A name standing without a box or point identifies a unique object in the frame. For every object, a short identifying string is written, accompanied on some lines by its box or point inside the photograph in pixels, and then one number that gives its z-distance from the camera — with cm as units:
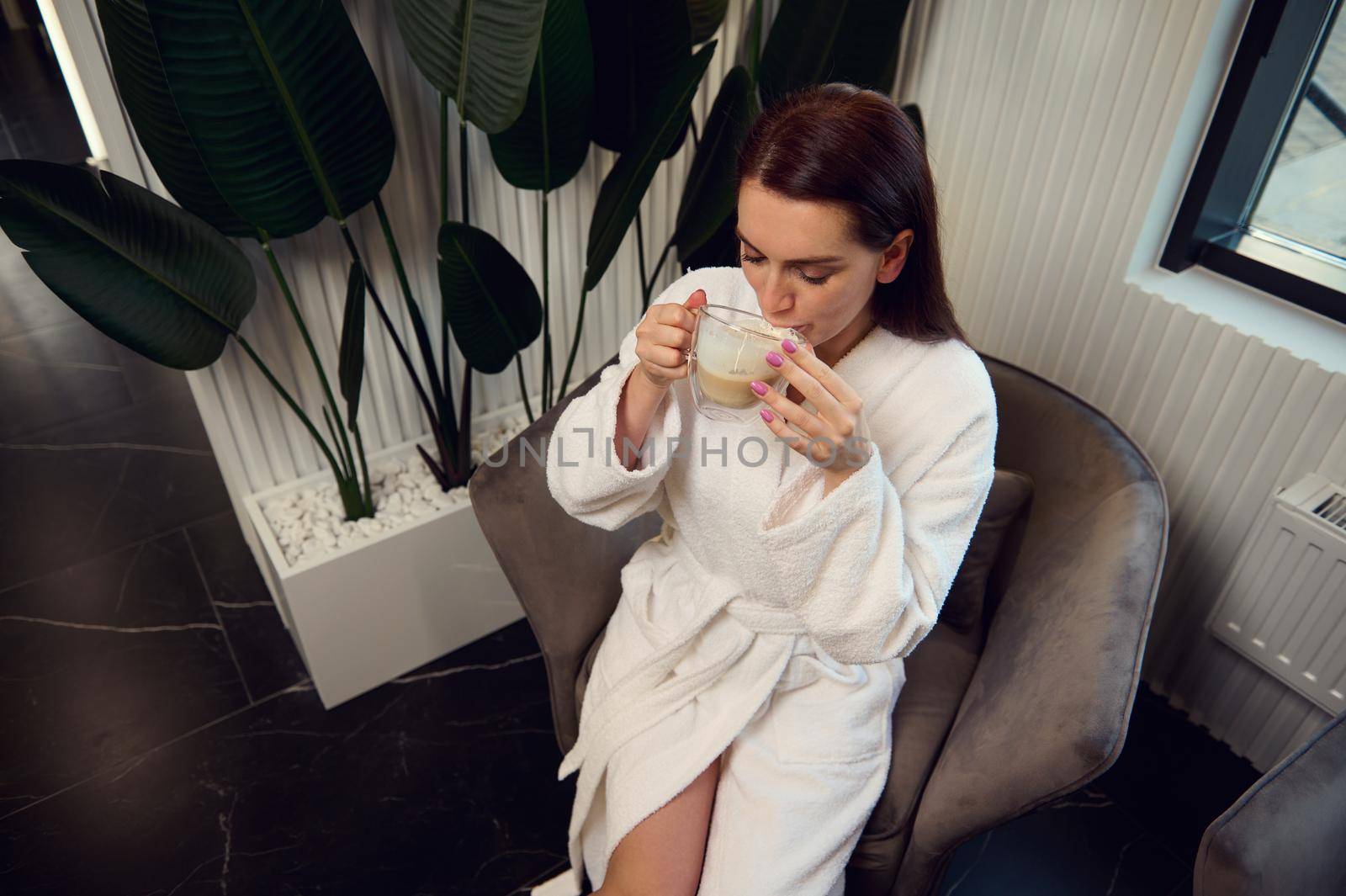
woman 98
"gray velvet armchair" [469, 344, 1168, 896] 107
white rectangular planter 169
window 140
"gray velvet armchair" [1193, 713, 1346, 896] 92
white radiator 139
